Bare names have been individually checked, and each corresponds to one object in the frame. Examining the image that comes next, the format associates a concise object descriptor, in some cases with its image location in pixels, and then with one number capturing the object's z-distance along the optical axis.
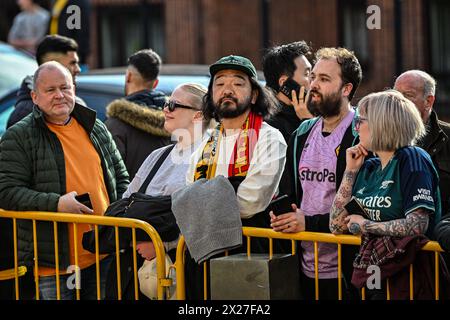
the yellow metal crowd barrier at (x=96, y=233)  12.28
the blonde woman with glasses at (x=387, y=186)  10.75
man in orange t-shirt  13.39
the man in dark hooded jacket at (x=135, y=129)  15.67
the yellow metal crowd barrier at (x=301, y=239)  11.16
